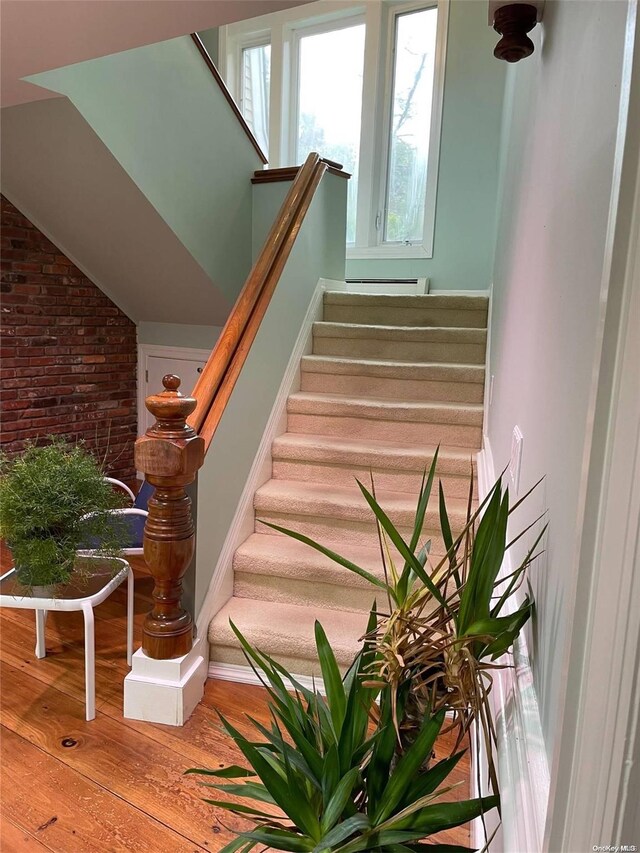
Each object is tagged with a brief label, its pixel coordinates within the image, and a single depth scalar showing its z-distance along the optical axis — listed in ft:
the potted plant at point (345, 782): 2.84
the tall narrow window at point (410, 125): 15.14
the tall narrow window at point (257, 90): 17.74
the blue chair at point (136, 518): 6.56
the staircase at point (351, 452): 7.40
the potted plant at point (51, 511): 5.81
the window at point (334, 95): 16.35
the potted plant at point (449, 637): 3.01
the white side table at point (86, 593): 6.03
